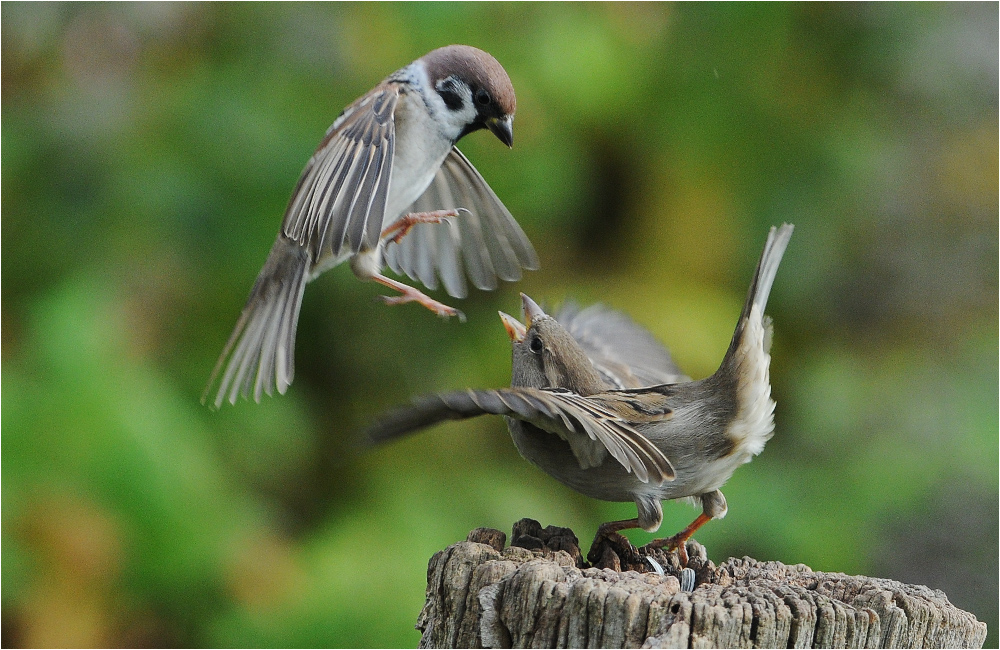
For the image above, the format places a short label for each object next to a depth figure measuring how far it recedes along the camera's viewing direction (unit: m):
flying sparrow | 5.59
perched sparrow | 4.83
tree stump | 3.90
